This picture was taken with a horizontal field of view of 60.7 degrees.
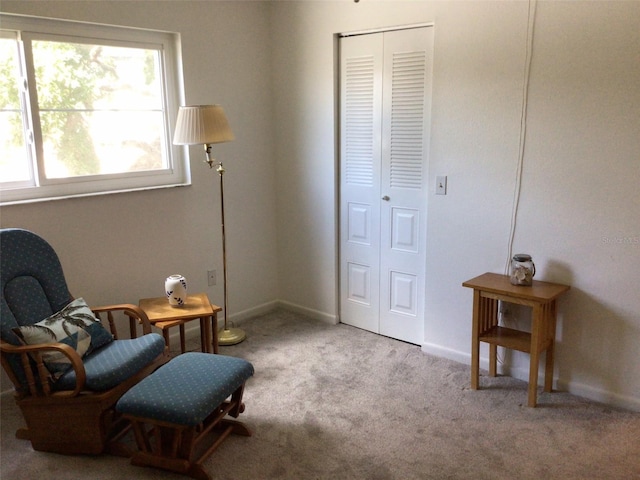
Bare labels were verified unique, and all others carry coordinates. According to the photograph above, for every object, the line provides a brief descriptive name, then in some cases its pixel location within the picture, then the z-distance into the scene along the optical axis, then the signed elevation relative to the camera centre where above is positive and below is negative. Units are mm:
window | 2963 +153
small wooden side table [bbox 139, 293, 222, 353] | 3000 -986
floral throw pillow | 2436 -895
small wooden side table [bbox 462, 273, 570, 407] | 2768 -1007
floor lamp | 3146 +47
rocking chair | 2398 -1015
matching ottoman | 2213 -1107
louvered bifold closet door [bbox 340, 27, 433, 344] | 3389 -289
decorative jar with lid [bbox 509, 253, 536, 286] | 2889 -717
